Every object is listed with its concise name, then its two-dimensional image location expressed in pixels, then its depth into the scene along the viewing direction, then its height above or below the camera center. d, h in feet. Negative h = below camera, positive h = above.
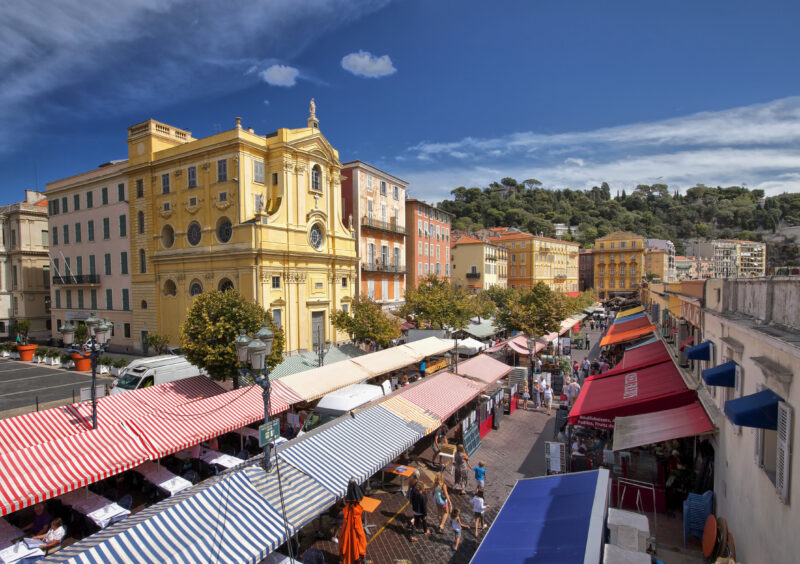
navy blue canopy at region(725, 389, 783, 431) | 16.59 -5.97
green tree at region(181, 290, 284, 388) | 47.37 -7.03
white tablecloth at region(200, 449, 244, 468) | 37.45 -17.16
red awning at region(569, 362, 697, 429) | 35.99 -12.40
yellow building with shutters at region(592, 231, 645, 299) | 267.59 +0.10
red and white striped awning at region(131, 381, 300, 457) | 35.09 -14.08
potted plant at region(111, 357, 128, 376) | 83.35 -19.28
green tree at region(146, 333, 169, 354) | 91.76 -16.29
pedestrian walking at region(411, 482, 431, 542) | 30.55 -17.27
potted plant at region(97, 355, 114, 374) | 84.89 -19.46
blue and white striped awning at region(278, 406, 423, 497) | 28.76 -13.88
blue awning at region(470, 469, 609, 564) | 18.98 -13.59
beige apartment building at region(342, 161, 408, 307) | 121.90 +11.35
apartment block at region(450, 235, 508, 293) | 191.52 +0.62
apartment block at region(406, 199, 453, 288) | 149.79 +8.87
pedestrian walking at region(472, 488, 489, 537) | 31.37 -17.80
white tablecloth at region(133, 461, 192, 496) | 33.14 -17.01
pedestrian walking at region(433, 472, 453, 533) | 32.30 -17.88
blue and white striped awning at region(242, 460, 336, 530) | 24.38 -13.80
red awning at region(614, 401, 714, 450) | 29.45 -12.15
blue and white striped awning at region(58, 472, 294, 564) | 19.26 -13.06
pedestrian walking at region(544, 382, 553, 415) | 62.01 -19.61
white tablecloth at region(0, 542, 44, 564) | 25.22 -17.15
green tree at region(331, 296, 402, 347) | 81.66 -11.64
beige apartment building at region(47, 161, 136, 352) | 109.81 +4.72
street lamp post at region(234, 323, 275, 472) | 26.58 -5.52
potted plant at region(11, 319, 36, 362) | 103.30 -18.87
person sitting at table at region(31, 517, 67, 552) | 27.09 -17.32
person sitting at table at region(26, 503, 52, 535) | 28.86 -17.44
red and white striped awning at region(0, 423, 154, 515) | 26.15 -13.54
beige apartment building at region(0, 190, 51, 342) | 136.46 -0.22
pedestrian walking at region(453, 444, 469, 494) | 37.91 -18.73
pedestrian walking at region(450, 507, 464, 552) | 29.77 -18.17
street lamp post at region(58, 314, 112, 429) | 33.32 -5.38
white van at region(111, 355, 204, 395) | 54.80 -13.97
